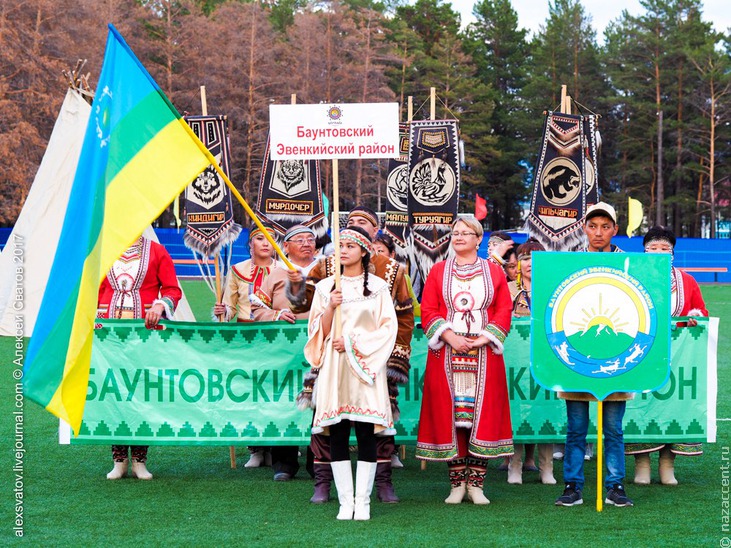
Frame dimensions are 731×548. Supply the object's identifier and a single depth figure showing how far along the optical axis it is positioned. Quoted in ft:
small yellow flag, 47.09
